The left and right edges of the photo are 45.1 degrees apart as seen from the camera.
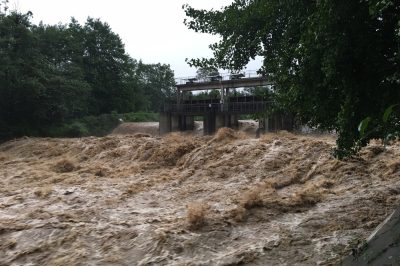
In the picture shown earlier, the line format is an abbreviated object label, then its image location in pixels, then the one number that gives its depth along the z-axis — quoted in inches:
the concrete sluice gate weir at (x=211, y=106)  1439.5
